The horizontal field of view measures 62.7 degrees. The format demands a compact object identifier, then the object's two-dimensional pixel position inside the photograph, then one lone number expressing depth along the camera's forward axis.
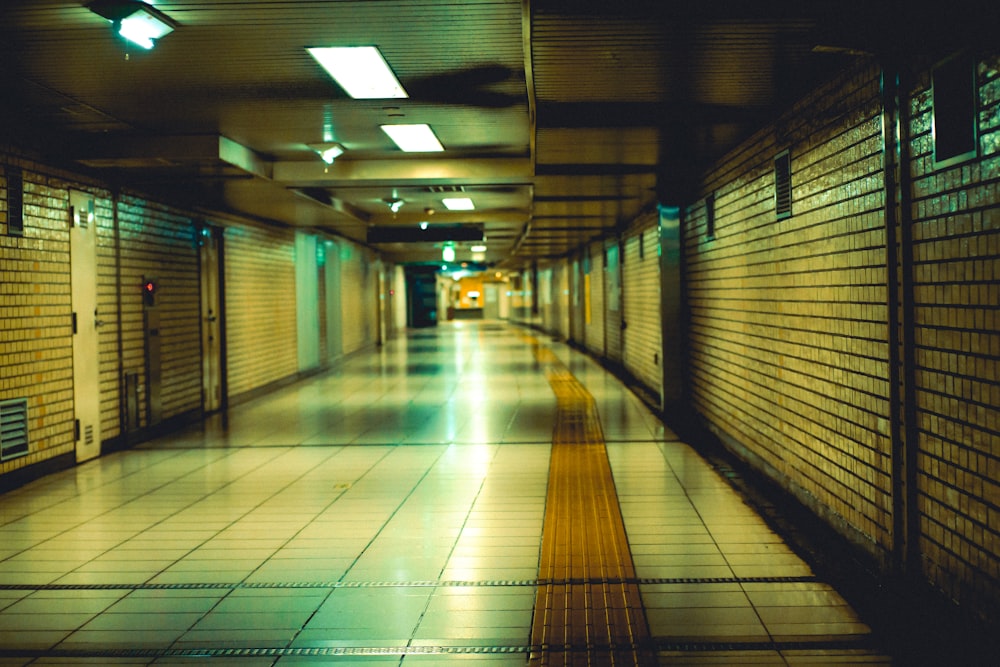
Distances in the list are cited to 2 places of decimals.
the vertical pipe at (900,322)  4.00
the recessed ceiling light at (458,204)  13.54
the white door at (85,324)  8.13
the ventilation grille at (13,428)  6.99
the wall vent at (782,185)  6.02
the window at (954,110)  3.46
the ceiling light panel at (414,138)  8.01
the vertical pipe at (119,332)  9.02
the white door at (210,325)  11.48
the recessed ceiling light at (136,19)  4.28
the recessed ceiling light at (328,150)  8.46
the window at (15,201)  7.11
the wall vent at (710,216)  8.62
